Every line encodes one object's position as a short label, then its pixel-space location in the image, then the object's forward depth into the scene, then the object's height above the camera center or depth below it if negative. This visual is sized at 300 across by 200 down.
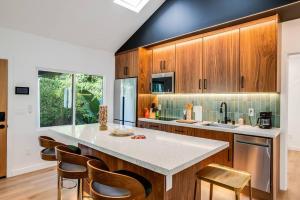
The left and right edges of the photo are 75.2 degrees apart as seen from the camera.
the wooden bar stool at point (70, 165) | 1.79 -0.69
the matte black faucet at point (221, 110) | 3.41 -0.21
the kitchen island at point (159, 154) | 1.40 -0.44
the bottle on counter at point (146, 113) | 4.34 -0.33
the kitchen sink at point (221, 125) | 3.03 -0.43
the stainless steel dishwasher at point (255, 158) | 2.53 -0.80
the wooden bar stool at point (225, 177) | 1.61 -0.70
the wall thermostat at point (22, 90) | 3.37 +0.13
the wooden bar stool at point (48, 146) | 2.36 -0.60
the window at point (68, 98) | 3.91 +0.00
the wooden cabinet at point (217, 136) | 2.85 -0.59
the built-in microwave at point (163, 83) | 4.00 +0.33
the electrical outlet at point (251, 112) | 3.21 -0.22
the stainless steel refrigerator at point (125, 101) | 4.33 -0.07
